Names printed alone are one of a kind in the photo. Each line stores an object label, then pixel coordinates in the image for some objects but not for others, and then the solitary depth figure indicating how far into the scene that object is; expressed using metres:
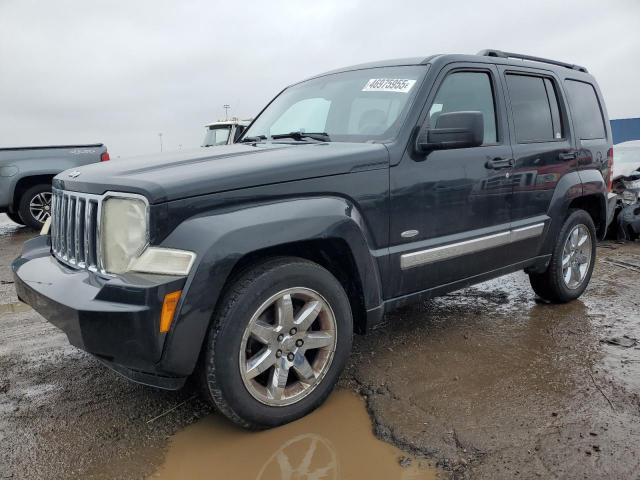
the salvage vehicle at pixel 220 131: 15.67
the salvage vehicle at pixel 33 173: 8.24
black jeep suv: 2.17
